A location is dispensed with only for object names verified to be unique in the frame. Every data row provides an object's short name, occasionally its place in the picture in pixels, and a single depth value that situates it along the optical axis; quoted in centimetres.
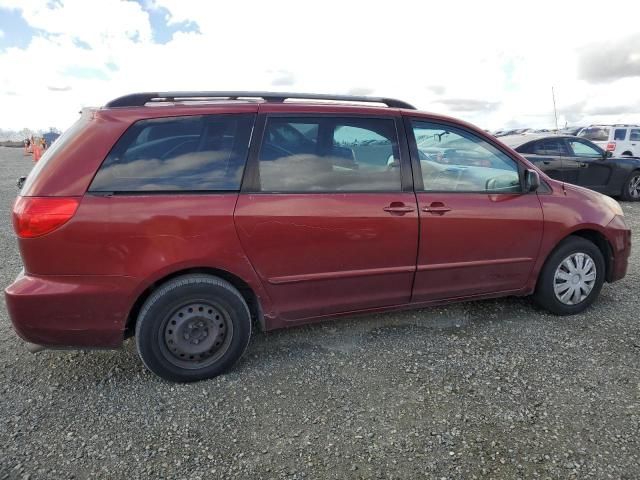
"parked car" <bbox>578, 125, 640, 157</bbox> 1399
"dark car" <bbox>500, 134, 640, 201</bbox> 857
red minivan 254
